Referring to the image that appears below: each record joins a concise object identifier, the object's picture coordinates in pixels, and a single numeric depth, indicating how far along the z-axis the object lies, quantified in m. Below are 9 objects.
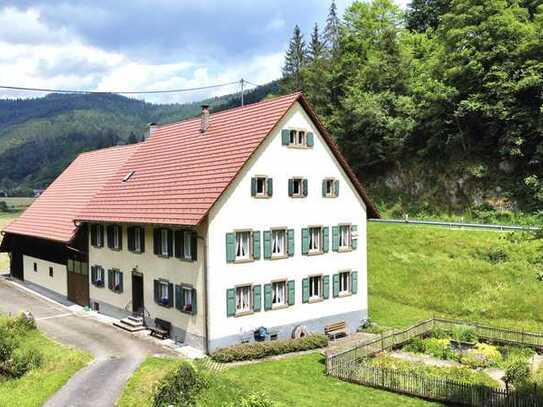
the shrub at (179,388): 17.41
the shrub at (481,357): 23.94
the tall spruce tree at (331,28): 79.09
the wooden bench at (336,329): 29.55
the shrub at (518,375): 19.67
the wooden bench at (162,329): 27.61
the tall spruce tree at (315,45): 84.63
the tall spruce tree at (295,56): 86.88
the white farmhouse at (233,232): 25.55
